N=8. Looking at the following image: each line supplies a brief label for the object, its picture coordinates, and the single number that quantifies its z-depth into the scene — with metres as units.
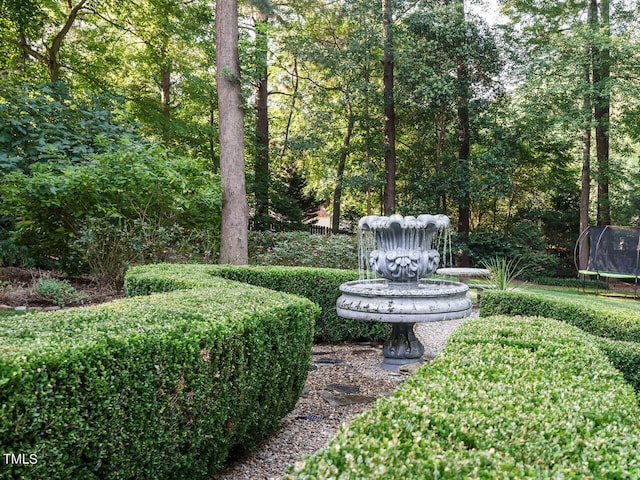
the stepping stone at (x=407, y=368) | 5.22
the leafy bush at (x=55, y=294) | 6.51
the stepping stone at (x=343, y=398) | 4.31
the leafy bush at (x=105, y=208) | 7.30
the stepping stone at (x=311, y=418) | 3.95
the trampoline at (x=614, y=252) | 12.56
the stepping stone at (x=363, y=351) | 6.14
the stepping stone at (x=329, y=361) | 5.63
